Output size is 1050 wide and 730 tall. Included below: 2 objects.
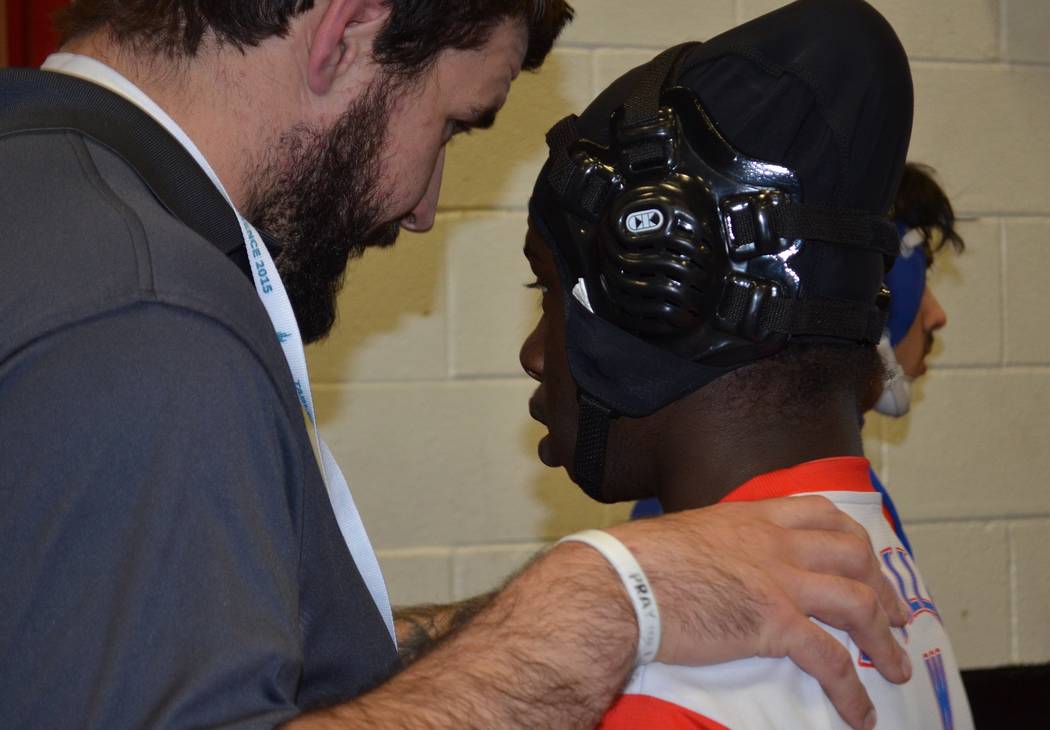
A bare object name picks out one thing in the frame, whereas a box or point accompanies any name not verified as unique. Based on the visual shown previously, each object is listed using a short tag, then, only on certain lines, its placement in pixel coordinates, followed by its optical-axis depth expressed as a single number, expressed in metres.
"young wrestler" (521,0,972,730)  2.25
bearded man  1.44
